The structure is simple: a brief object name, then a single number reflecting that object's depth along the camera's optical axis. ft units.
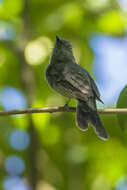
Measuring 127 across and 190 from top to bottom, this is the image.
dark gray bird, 22.38
